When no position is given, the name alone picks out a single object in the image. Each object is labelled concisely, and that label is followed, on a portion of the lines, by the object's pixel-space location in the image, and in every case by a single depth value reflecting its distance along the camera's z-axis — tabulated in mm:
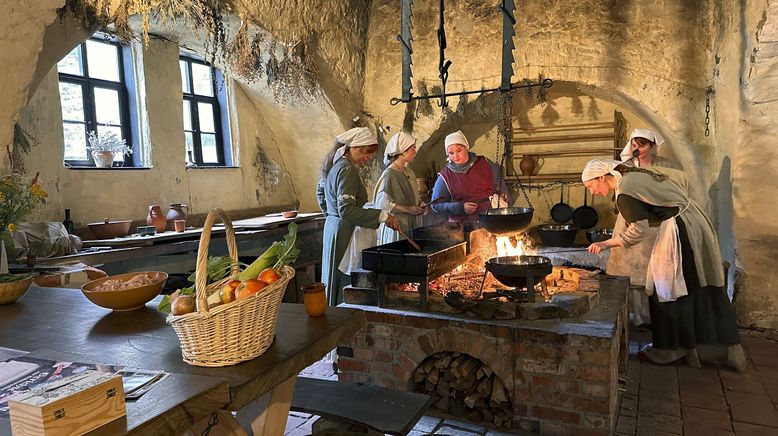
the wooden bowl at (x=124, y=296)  1944
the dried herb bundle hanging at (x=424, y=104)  6309
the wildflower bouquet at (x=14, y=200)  2646
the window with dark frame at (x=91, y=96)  5203
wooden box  1003
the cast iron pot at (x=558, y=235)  6027
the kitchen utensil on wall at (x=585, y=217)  6883
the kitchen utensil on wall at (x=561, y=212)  7105
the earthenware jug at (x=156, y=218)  5316
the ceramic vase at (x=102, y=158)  5281
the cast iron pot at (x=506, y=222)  3453
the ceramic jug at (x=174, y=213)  5488
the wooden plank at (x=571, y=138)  6863
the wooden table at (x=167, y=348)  1211
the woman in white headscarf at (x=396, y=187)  4371
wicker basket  1385
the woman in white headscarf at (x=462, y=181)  4824
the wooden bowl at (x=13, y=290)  2213
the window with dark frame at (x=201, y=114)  6535
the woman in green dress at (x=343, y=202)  4000
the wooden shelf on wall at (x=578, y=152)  6796
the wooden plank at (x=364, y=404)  1992
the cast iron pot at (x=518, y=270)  2957
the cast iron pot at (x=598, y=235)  5812
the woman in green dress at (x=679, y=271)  3562
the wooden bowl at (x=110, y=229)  4840
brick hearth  2648
